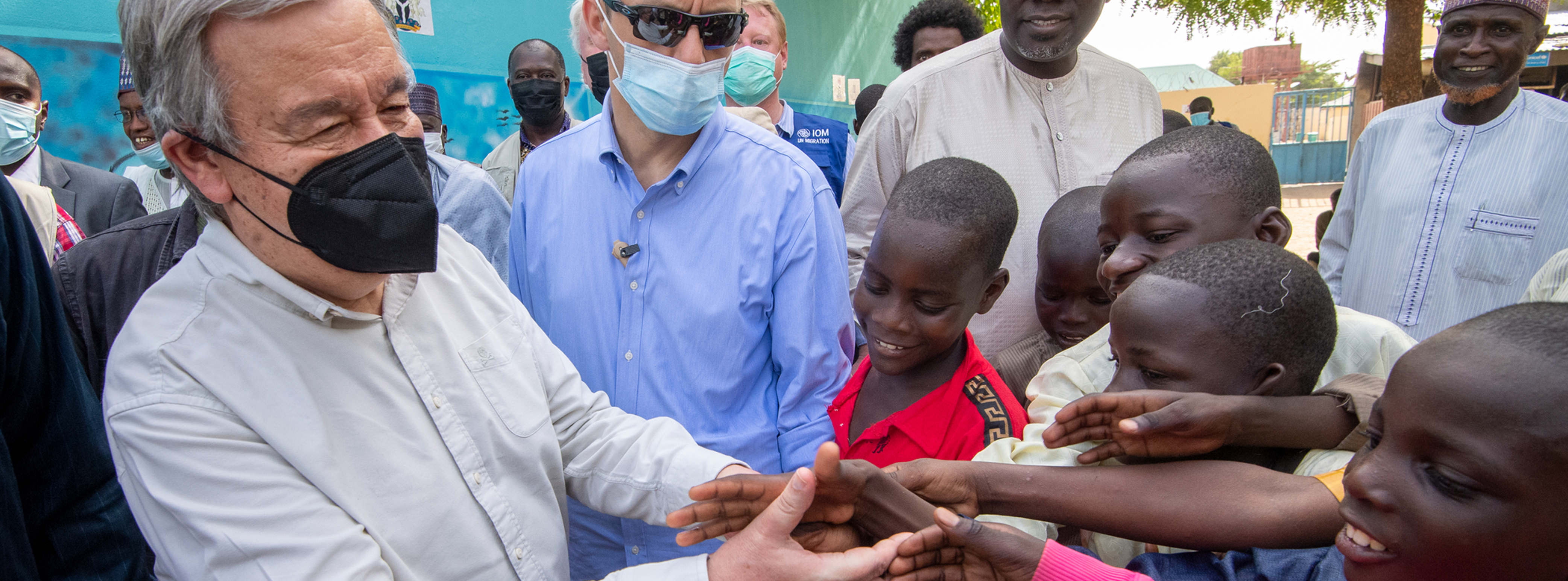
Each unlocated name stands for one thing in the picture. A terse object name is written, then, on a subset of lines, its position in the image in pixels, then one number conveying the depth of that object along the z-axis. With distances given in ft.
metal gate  74.28
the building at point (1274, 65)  132.98
